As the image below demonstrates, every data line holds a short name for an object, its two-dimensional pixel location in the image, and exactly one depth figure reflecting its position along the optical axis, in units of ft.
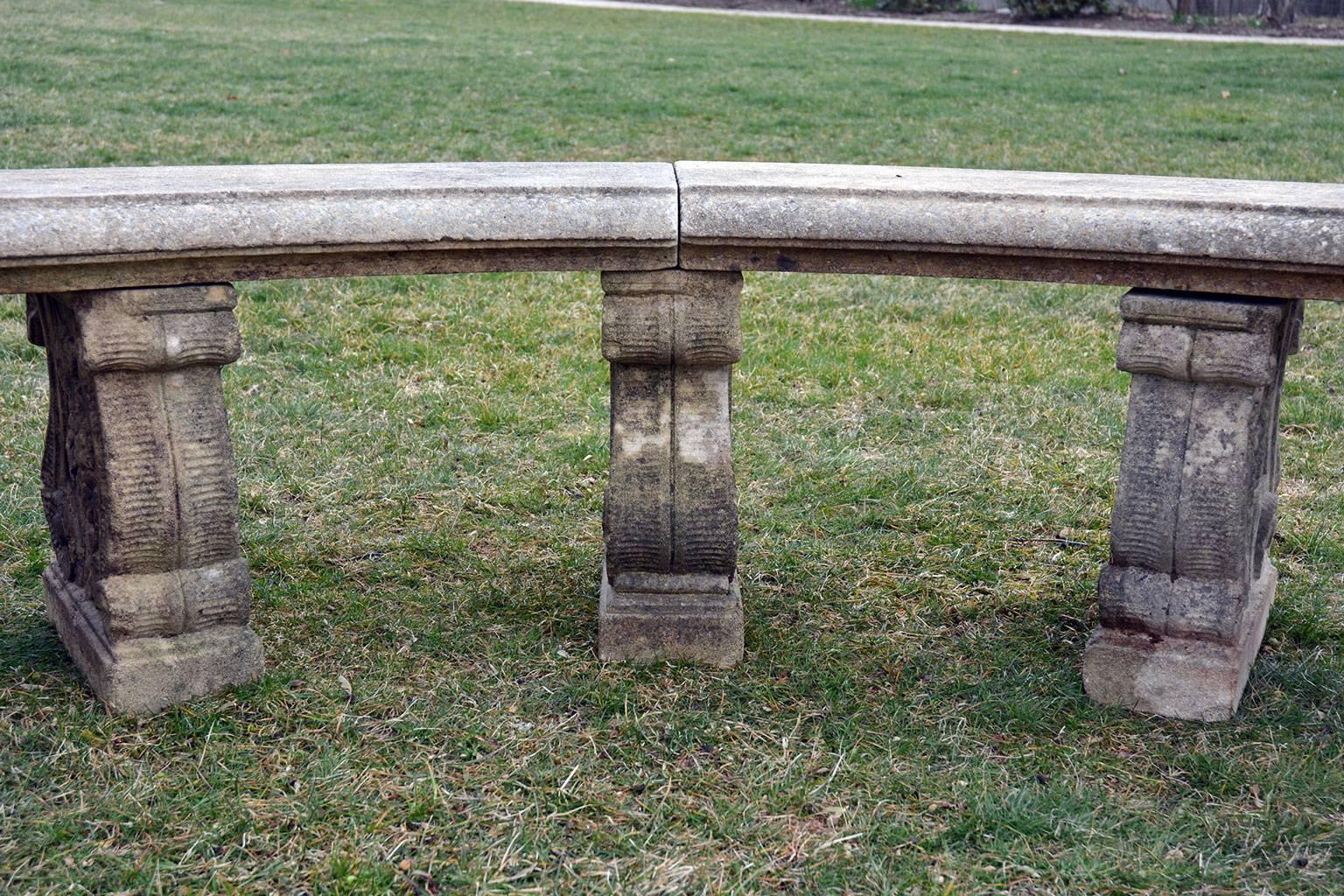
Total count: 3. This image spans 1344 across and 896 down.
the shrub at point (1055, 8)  62.08
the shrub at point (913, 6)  65.77
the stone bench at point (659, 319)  8.74
